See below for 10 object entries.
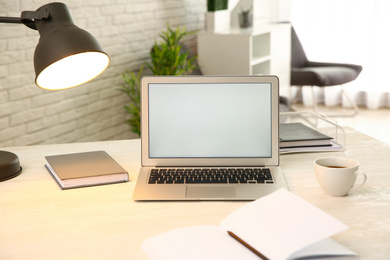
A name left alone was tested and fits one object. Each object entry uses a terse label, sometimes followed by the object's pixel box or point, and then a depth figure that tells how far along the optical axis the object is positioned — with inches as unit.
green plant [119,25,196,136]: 143.5
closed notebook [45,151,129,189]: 57.7
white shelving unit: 163.0
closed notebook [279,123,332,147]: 68.2
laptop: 61.3
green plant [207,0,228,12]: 169.8
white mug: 53.0
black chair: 196.2
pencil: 40.8
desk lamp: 52.4
